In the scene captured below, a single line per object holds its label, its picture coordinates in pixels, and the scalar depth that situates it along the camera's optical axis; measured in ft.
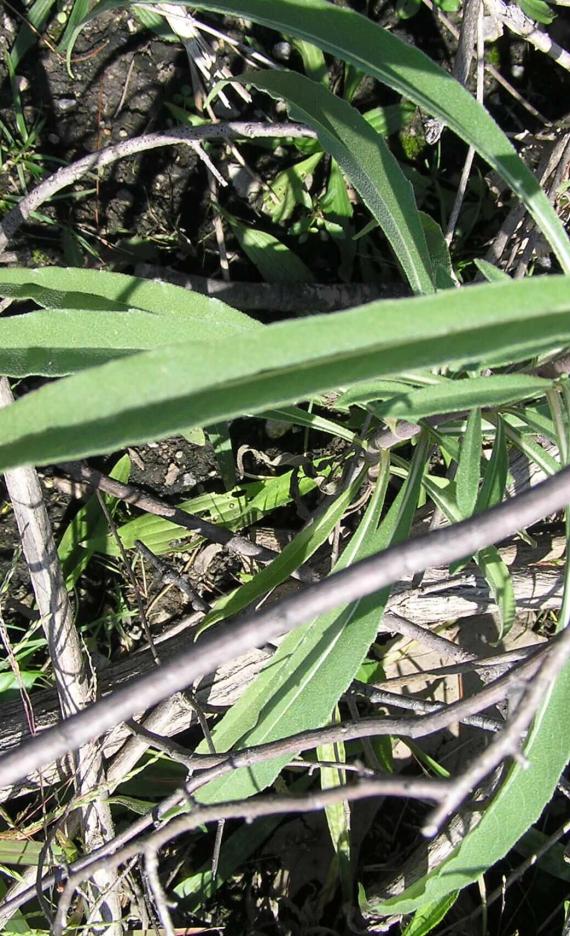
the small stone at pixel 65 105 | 2.94
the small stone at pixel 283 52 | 3.06
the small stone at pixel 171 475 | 3.03
